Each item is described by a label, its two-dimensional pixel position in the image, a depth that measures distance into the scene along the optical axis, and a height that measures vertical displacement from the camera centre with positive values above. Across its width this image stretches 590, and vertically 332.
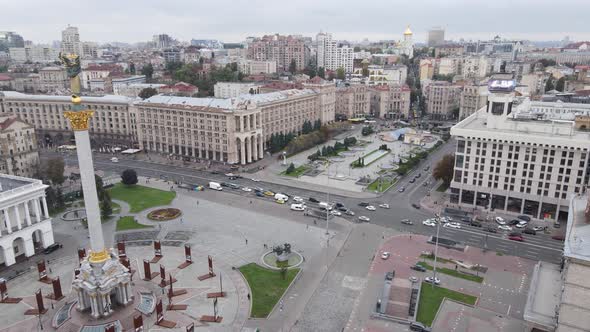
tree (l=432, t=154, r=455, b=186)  106.94 -27.95
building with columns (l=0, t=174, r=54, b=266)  71.56 -27.30
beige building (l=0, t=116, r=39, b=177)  108.12 -22.91
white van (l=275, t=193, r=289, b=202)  102.12 -32.68
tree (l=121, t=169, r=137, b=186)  110.56 -30.15
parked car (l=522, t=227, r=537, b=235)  83.81 -33.49
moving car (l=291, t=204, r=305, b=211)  96.12 -32.92
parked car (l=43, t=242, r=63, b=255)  76.50 -32.92
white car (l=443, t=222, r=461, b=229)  87.16 -33.47
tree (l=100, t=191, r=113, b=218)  90.81 -30.92
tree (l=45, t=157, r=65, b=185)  107.44 -27.65
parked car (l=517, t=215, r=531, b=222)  89.77 -33.32
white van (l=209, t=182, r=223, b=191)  110.31 -32.37
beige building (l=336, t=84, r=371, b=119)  197.50 -20.77
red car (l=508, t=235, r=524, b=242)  80.88 -33.50
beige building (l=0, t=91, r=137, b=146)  154.25 -21.78
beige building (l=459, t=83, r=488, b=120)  180.00 -19.47
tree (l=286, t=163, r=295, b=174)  123.86 -31.92
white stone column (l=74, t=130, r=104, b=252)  57.05 -17.30
